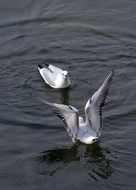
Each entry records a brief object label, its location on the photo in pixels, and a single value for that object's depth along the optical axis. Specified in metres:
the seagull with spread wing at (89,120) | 11.23
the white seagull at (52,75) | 13.32
